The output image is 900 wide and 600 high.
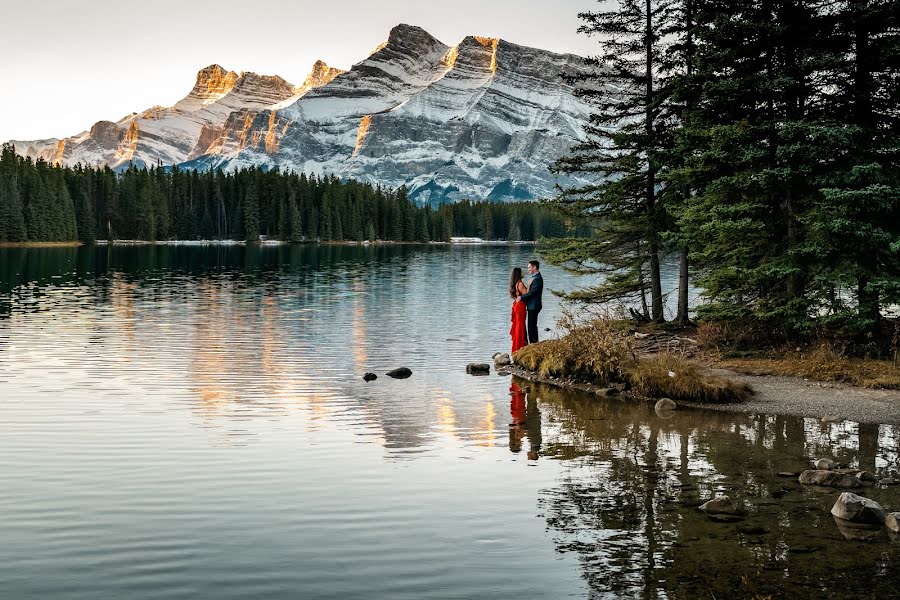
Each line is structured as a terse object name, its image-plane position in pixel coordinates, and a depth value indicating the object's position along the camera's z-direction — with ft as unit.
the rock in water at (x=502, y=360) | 90.74
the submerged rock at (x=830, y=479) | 42.73
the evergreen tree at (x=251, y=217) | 622.13
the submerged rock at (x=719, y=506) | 38.09
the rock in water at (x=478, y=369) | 86.38
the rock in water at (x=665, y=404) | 64.34
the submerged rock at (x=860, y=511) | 36.81
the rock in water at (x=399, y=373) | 82.84
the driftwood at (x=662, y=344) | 87.20
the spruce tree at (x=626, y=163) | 100.27
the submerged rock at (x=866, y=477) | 43.78
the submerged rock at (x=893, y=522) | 35.88
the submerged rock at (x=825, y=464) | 45.47
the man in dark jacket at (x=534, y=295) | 86.43
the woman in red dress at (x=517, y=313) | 87.10
